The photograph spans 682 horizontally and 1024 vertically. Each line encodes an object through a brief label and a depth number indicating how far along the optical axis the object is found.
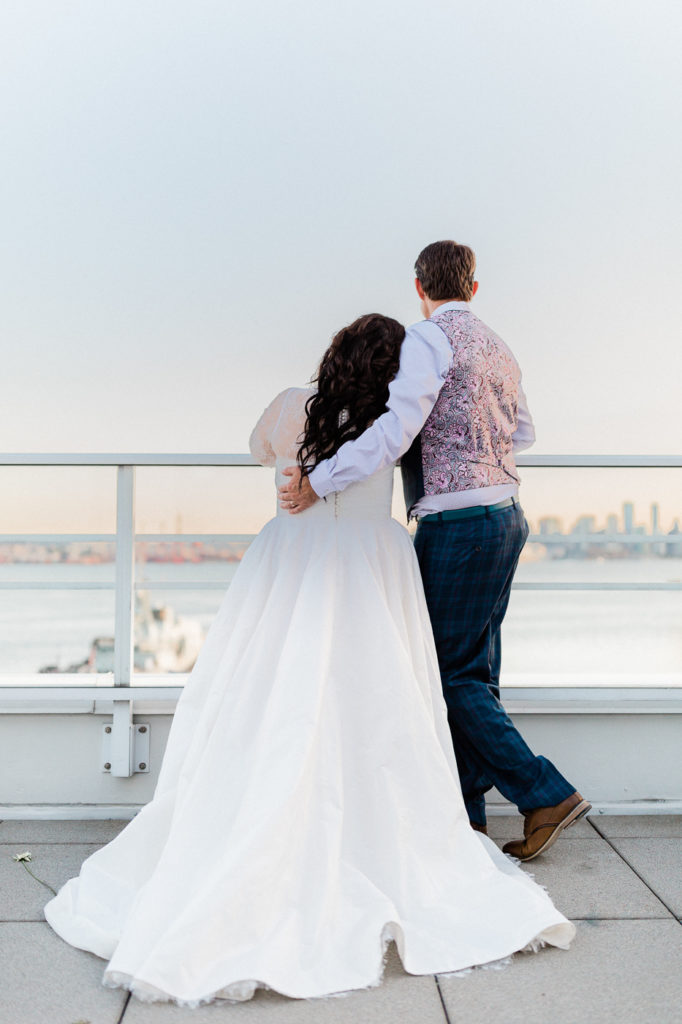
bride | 1.46
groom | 2.00
